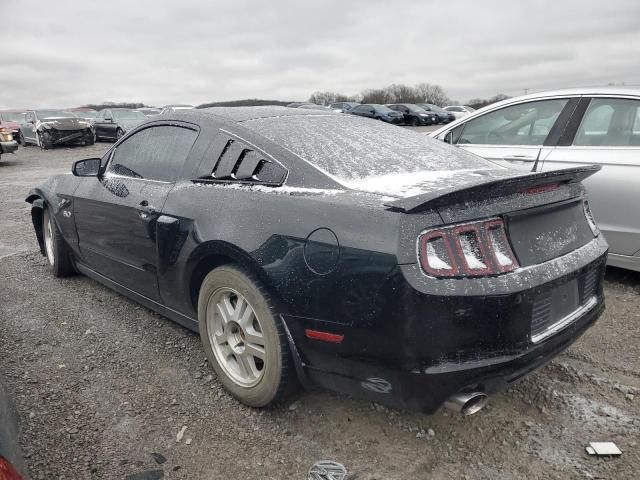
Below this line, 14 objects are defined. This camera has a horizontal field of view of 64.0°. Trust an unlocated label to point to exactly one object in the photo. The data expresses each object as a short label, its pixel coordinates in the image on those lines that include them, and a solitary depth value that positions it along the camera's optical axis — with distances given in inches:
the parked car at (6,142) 569.0
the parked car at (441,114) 1393.5
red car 844.0
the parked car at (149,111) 975.6
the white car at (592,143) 144.6
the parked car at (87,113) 923.7
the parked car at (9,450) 50.6
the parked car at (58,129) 726.5
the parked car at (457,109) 1601.3
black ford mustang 73.4
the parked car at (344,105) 1314.5
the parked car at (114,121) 813.9
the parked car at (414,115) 1289.4
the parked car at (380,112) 1212.5
